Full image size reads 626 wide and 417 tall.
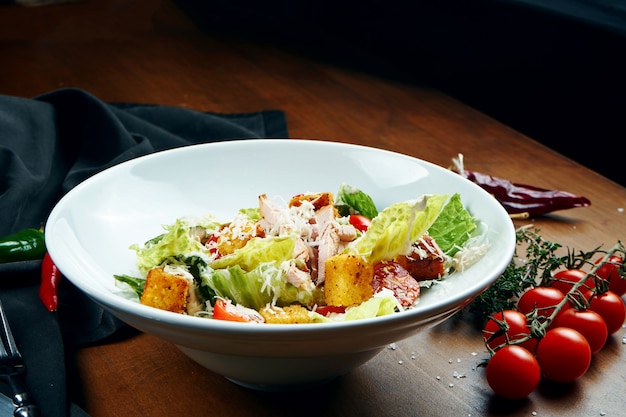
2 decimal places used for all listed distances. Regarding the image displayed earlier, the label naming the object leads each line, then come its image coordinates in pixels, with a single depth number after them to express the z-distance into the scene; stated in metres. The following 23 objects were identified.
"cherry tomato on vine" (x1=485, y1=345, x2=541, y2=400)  0.65
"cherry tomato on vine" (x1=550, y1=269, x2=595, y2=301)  0.74
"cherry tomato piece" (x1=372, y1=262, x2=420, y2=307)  0.65
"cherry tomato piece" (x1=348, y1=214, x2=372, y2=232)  0.74
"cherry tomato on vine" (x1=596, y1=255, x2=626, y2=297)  0.75
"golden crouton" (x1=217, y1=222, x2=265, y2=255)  0.68
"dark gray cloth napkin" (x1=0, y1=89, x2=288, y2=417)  0.71
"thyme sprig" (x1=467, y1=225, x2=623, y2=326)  0.73
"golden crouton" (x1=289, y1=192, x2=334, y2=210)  0.71
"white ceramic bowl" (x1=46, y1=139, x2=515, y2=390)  0.57
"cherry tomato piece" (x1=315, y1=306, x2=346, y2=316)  0.64
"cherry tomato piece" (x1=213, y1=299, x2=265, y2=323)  0.61
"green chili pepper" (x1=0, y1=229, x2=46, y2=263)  0.82
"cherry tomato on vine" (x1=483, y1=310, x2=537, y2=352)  0.69
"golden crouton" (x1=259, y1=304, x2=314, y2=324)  0.60
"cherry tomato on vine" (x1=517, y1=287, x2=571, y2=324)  0.72
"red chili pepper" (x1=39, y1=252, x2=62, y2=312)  0.74
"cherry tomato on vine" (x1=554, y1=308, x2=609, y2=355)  0.69
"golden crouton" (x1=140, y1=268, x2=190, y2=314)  0.62
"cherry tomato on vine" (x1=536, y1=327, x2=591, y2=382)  0.66
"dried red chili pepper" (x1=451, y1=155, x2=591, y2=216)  0.88
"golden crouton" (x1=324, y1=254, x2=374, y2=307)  0.63
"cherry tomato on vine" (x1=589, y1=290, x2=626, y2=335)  0.72
